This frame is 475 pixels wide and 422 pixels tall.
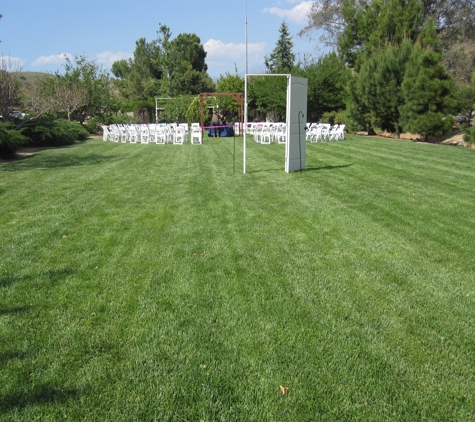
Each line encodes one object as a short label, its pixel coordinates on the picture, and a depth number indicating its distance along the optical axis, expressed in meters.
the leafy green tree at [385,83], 20.02
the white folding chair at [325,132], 18.84
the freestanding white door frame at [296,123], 8.84
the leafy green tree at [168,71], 35.88
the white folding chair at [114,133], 19.15
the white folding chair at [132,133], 18.70
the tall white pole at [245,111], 7.87
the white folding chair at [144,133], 18.46
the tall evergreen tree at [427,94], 18.20
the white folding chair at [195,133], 17.48
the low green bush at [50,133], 15.57
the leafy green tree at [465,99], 19.21
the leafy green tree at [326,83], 26.14
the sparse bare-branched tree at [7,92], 13.34
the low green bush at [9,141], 11.61
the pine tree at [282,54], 40.25
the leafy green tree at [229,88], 27.00
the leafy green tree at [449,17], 26.39
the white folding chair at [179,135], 17.50
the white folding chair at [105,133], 19.75
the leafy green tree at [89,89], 24.12
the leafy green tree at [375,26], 22.52
